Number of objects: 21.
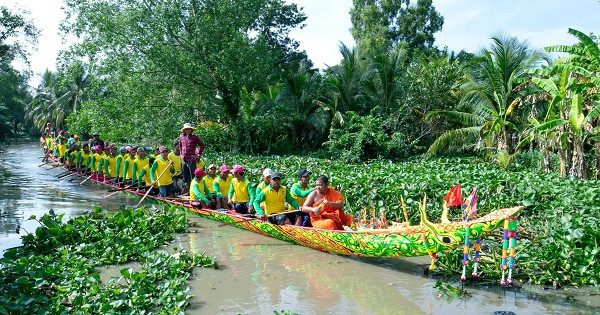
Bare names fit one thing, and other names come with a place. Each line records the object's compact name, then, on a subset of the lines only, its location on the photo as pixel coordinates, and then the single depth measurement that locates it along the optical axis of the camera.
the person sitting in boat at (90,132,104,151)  19.00
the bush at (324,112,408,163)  18.59
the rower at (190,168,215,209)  10.72
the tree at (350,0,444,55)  31.67
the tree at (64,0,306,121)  18.39
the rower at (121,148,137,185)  14.16
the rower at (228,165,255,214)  10.15
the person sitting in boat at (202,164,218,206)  10.96
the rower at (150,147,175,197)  12.36
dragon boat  5.83
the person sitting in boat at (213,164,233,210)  10.63
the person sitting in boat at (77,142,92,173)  18.09
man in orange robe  7.88
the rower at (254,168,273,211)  9.07
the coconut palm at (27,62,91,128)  42.26
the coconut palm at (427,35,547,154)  16.34
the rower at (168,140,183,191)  12.90
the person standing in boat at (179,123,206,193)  12.94
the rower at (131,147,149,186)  13.54
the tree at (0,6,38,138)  25.25
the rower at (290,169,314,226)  8.59
